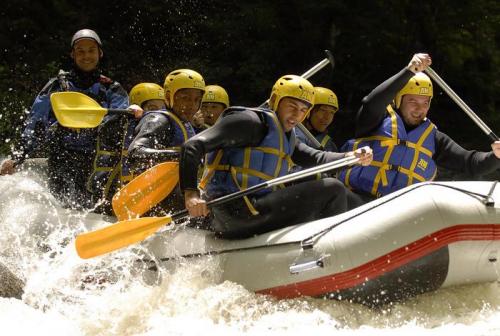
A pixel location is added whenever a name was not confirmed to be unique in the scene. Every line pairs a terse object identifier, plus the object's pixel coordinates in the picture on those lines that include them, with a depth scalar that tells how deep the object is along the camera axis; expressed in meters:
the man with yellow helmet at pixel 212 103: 12.78
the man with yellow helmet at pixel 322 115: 11.99
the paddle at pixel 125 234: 8.37
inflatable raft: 7.31
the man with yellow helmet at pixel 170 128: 9.42
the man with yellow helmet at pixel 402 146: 9.18
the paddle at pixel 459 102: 9.62
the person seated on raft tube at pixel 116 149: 10.64
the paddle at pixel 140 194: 9.06
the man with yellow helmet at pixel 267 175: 8.31
